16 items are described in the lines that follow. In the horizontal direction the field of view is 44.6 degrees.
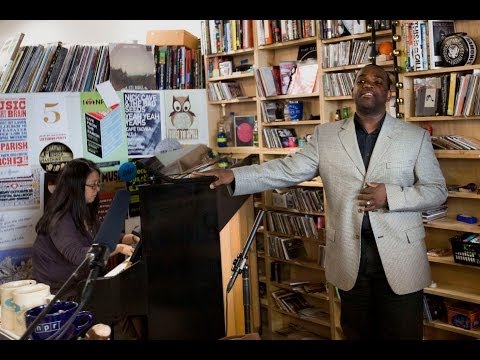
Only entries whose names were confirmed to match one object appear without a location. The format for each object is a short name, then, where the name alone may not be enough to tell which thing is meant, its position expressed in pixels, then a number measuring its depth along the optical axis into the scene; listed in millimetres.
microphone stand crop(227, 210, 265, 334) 2336
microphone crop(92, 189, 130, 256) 1192
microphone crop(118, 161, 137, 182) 4211
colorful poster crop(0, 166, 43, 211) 4086
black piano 2520
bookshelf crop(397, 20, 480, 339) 3250
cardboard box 4918
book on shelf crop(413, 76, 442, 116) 3297
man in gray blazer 2332
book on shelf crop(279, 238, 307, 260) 4500
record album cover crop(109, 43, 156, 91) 4488
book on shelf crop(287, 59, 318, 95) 4176
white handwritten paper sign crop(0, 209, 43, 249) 4078
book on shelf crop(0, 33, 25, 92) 4219
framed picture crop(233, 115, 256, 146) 4938
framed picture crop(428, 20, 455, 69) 3264
